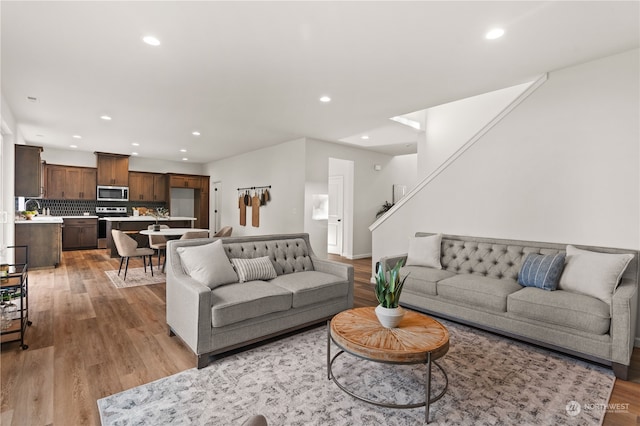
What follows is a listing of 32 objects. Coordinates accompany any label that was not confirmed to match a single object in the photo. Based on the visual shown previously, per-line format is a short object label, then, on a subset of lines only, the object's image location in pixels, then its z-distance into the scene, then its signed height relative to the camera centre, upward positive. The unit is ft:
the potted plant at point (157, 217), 19.69 -0.65
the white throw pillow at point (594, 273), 8.36 -1.69
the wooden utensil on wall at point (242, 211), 27.07 -0.21
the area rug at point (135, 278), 15.92 -3.85
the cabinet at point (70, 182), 26.78 +2.13
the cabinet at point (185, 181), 31.73 +2.81
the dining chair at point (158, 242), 18.42 -2.16
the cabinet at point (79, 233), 26.48 -2.31
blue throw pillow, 9.36 -1.82
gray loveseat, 7.95 -2.50
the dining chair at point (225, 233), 21.07 -1.66
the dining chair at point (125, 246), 16.51 -2.05
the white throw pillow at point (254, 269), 10.07 -1.98
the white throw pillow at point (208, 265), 9.13 -1.71
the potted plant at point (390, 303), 6.90 -2.06
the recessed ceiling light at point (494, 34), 8.28 +4.83
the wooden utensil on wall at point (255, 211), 25.30 -0.17
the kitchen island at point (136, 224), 24.27 -1.44
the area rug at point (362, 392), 6.12 -4.03
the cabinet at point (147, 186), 30.68 +2.14
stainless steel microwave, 28.53 +1.31
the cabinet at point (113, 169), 28.43 +3.52
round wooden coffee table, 5.87 -2.62
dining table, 17.97 -1.45
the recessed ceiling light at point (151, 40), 8.77 +4.77
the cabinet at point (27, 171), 16.66 +1.89
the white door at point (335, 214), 25.80 -0.34
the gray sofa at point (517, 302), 7.78 -2.62
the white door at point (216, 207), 32.37 +0.14
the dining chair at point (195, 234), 17.38 -1.51
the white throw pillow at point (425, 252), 12.49 -1.66
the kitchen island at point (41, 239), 18.53 -2.01
